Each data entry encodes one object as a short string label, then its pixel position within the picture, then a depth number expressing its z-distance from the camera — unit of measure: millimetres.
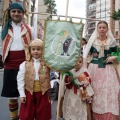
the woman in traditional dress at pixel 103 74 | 3859
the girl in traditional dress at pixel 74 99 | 3885
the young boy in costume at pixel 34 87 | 3469
